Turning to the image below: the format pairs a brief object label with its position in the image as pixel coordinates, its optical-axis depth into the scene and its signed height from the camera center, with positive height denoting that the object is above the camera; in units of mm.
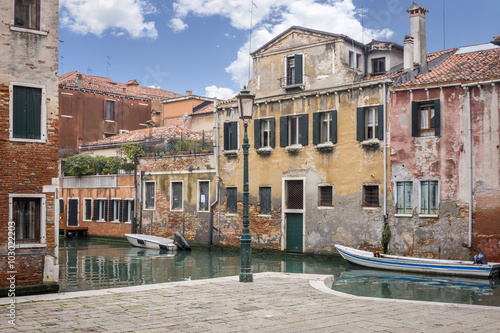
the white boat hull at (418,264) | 17064 -2506
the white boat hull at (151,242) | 26467 -2674
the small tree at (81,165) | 34375 +1348
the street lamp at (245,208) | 12492 -495
